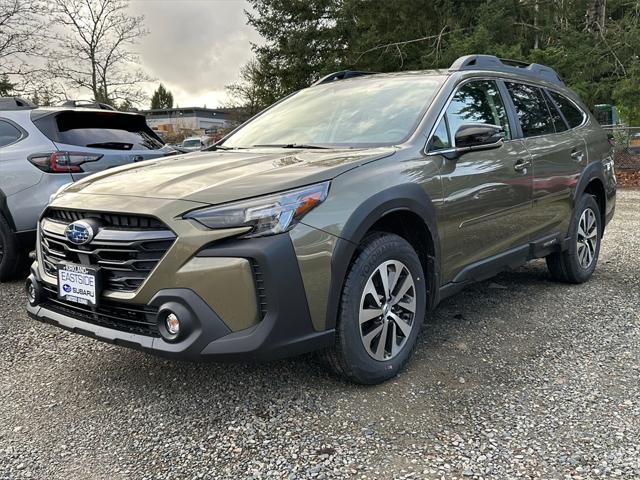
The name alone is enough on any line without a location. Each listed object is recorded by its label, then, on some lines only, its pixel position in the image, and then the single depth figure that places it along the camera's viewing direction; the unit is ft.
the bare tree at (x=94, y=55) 69.15
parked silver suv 16.20
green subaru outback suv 8.12
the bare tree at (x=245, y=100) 107.65
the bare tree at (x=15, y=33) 60.70
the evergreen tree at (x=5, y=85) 62.23
